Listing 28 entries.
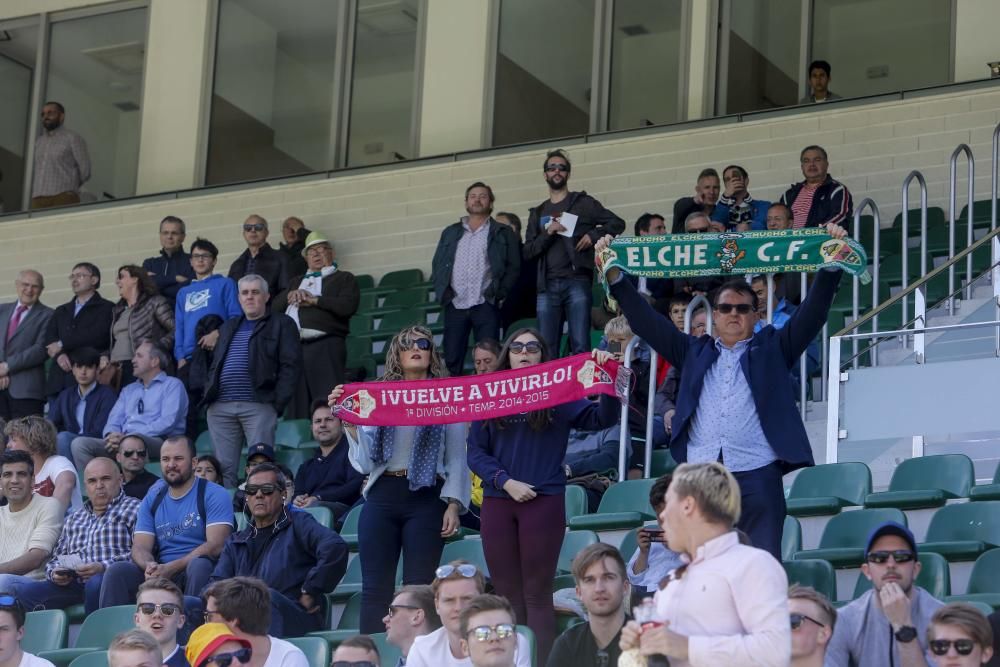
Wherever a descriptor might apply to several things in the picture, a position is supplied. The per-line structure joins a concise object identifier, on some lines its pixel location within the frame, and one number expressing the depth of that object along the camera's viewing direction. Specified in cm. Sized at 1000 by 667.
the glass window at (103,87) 3353
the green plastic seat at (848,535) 1524
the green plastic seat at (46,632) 1672
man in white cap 2414
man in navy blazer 1361
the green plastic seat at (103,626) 1637
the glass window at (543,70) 2977
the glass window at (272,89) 3228
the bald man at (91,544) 1817
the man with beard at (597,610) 1290
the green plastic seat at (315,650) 1430
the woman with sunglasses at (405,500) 1545
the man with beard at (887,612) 1224
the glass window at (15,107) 3447
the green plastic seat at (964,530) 1505
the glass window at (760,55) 2819
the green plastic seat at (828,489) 1683
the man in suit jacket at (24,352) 2622
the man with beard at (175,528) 1747
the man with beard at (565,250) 2272
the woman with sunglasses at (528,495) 1446
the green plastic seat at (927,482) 1636
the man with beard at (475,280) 2361
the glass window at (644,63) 2902
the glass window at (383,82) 3137
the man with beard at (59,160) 3319
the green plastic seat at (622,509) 1703
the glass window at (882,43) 2709
